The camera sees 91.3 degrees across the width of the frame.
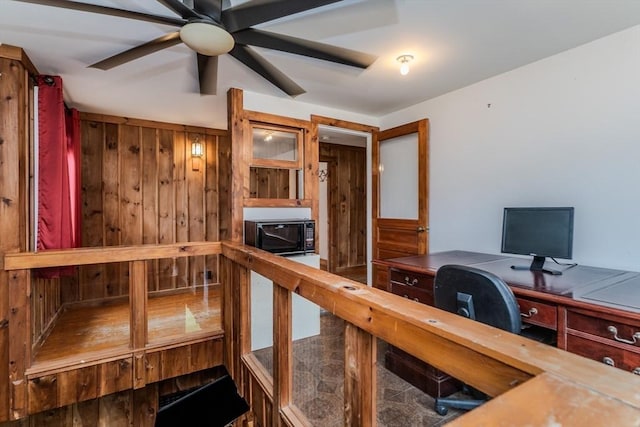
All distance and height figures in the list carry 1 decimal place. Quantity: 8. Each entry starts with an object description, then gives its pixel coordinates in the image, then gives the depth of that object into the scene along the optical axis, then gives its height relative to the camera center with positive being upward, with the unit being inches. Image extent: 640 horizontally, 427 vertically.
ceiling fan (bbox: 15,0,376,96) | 56.7 +37.2
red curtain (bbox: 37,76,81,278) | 98.7 +11.9
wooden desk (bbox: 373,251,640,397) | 51.6 -18.9
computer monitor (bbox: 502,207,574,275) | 75.7 -6.5
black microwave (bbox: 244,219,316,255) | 106.6 -9.4
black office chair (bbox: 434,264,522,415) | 60.0 -18.3
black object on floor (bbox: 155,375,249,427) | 62.2 -41.4
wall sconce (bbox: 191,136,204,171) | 167.9 +30.4
